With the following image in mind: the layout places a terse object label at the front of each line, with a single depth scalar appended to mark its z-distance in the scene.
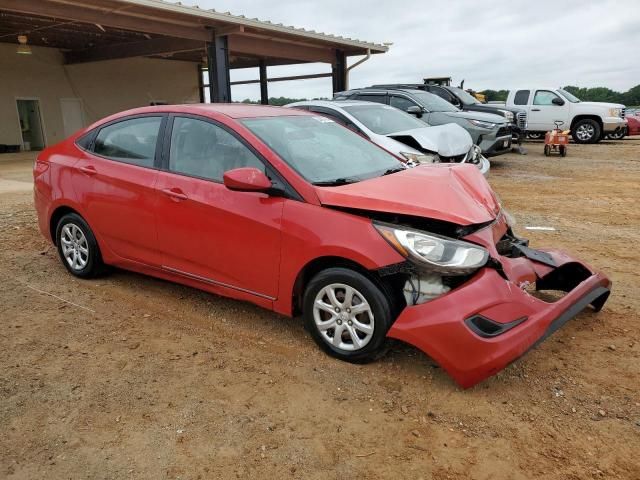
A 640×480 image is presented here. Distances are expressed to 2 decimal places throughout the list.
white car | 8.05
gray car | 11.68
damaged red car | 2.99
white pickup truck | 17.78
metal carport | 11.82
